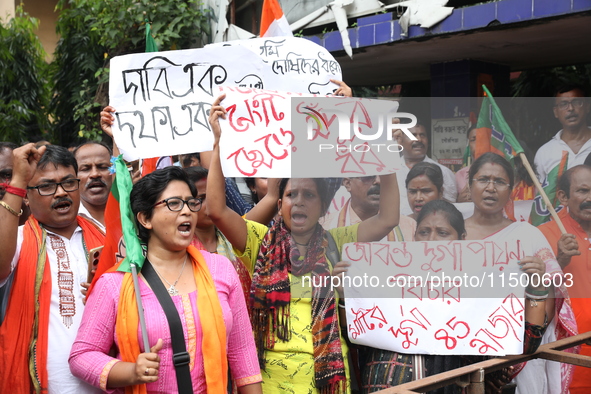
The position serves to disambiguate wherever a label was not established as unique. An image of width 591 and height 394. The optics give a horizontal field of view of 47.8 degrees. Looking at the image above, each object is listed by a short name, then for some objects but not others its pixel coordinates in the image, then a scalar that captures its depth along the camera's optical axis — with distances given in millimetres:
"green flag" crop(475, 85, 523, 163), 3238
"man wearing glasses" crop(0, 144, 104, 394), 2494
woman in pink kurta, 2277
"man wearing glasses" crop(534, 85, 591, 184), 3524
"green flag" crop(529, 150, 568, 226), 3238
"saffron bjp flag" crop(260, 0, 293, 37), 3664
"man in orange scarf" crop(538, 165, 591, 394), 3176
